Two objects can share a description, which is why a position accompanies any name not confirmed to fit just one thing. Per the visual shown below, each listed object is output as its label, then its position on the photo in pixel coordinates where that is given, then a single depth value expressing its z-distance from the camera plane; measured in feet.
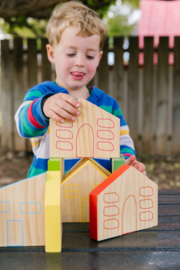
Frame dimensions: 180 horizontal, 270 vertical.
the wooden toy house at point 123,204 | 2.46
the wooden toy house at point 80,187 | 2.77
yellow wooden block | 2.22
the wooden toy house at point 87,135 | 2.68
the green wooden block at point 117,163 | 2.73
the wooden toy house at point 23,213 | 2.37
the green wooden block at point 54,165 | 2.59
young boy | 2.91
